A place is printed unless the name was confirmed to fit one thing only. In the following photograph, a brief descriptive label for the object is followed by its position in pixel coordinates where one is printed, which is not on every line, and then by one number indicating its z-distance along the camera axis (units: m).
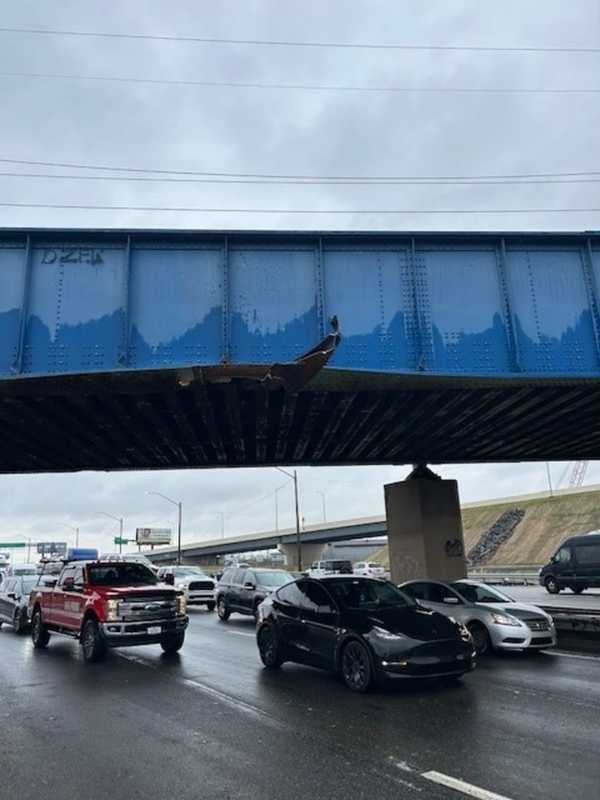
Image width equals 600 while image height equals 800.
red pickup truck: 11.97
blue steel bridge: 12.41
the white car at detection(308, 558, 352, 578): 52.19
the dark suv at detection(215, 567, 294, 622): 20.12
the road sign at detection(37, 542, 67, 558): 79.88
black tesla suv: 8.52
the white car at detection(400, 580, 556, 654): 12.15
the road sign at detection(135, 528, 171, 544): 104.31
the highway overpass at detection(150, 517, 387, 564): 78.25
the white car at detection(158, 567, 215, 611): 26.83
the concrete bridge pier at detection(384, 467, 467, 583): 20.14
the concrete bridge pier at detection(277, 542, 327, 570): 85.56
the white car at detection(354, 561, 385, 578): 50.91
